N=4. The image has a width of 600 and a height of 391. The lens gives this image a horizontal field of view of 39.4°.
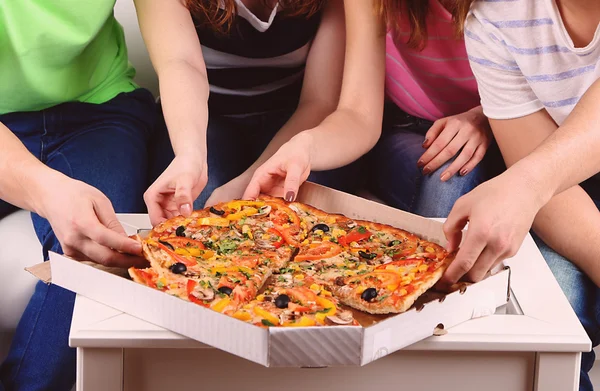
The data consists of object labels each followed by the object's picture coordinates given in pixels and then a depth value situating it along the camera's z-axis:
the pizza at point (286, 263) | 1.13
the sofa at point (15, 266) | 1.62
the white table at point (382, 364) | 1.14
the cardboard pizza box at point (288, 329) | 1.01
